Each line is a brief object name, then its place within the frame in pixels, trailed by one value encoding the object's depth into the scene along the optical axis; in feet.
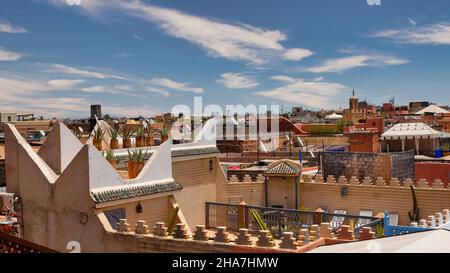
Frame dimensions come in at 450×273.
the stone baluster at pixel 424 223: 46.65
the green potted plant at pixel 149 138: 57.82
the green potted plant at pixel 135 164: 49.47
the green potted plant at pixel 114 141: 54.44
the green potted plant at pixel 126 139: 55.88
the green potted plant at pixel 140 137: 57.21
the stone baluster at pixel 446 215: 52.02
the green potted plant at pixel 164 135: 60.34
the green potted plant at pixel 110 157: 49.67
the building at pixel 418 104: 364.38
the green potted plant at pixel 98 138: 52.21
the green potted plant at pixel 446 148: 118.36
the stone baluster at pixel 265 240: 36.83
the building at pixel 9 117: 173.06
